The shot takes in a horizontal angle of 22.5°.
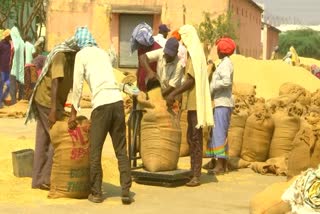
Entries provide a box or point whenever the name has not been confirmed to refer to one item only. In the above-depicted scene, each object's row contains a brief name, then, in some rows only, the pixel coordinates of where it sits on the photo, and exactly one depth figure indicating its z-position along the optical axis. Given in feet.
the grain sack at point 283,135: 37.17
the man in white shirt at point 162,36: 36.58
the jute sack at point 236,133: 38.11
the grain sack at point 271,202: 20.06
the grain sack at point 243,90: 43.89
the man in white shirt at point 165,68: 31.09
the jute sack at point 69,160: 26.91
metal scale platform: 30.07
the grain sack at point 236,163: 36.06
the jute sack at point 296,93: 46.85
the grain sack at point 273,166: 34.58
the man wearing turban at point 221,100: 33.60
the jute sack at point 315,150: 26.68
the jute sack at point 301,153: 26.89
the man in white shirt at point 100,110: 26.30
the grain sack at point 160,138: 30.50
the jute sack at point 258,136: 37.32
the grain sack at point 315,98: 46.13
